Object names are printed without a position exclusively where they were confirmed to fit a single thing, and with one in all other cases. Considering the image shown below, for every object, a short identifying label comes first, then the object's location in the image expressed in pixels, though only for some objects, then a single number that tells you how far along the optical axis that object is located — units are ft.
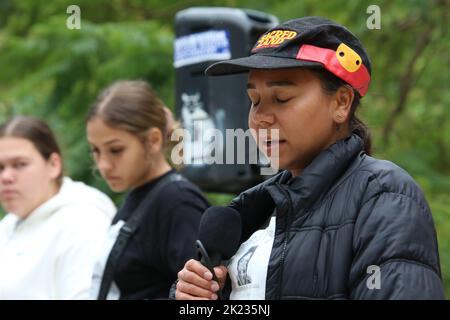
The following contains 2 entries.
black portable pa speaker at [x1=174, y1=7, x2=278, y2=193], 29.07
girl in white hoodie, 25.72
